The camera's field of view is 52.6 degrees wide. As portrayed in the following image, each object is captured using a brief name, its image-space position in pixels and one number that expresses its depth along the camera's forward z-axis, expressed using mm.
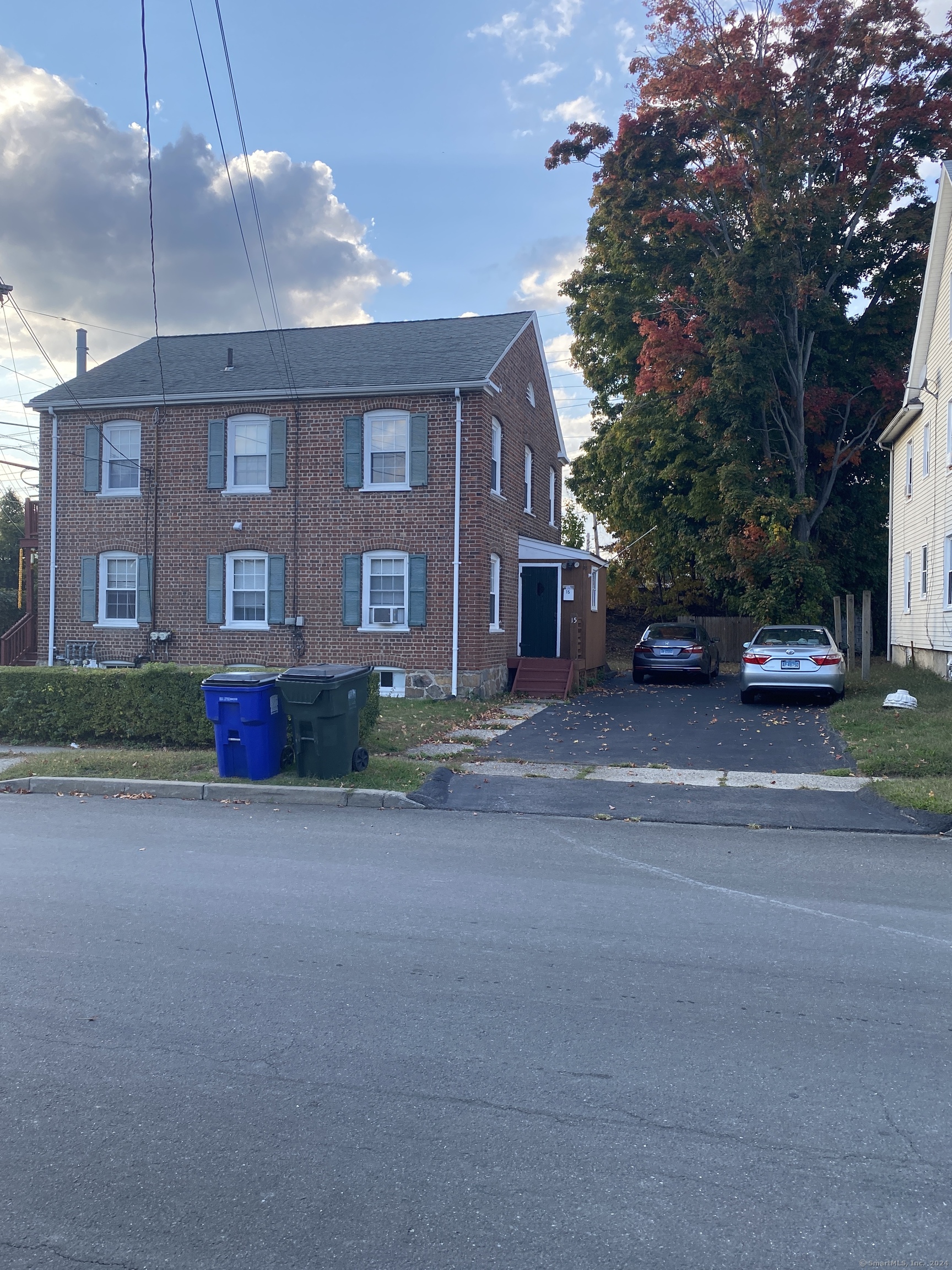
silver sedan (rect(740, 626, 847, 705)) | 17938
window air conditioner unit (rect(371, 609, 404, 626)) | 19328
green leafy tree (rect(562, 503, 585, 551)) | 49844
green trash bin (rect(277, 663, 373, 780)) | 10430
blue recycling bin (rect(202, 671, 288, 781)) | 10609
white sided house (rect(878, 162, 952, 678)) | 20125
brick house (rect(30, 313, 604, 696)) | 19062
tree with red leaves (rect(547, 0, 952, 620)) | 25859
